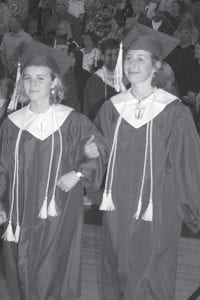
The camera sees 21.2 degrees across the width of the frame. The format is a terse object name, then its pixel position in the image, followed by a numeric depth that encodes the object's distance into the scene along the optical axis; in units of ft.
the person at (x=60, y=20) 31.78
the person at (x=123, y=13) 31.42
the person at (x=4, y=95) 21.22
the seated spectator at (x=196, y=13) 28.50
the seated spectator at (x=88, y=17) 31.19
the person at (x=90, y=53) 26.73
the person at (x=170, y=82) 22.13
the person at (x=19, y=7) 34.35
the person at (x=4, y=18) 32.81
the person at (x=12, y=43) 29.17
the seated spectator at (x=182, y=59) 25.16
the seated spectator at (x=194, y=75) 24.88
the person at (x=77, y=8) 33.14
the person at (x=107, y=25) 29.16
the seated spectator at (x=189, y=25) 26.37
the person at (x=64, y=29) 29.84
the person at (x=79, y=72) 25.76
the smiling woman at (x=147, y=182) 11.32
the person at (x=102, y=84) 21.91
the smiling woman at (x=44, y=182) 11.44
